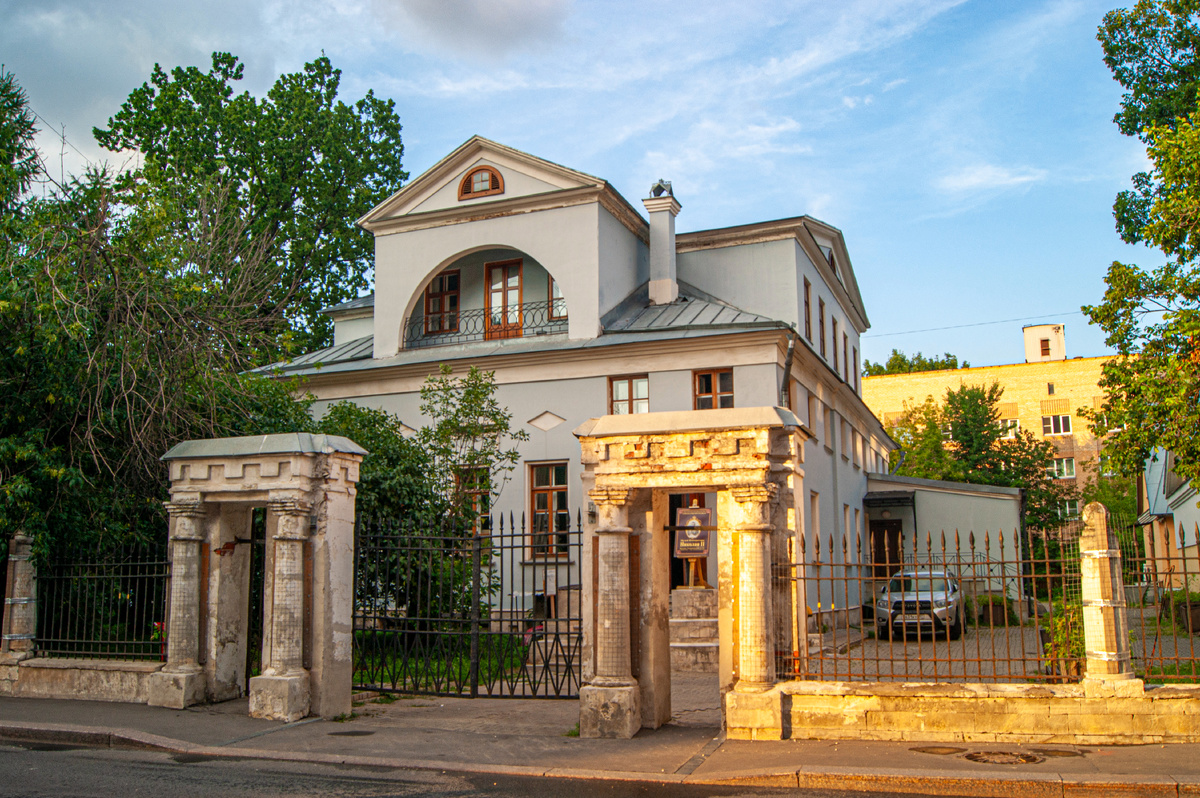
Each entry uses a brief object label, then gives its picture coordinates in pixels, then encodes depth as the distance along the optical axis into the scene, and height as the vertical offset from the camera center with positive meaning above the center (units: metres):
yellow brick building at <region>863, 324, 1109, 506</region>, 54.91 +7.90
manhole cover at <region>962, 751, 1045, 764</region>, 7.00 -1.66
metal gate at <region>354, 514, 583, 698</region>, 10.05 -1.05
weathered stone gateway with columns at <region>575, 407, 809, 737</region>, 8.34 -0.10
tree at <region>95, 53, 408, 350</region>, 28.39 +11.39
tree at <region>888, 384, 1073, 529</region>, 38.06 +3.12
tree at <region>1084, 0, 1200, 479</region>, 12.18 +2.49
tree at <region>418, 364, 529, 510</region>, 16.89 +1.93
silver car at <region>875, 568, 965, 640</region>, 14.66 -1.19
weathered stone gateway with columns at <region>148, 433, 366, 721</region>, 9.49 -0.32
